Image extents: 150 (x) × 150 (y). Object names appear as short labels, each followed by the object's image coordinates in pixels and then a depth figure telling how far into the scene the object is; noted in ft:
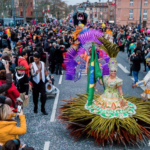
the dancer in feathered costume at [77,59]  21.29
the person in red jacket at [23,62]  22.88
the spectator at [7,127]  9.93
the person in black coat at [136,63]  27.84
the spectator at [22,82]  18.52
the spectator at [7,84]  14.64
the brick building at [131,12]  191.11
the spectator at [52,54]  35.37
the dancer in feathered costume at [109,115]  14.44
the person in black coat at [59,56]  35.01
